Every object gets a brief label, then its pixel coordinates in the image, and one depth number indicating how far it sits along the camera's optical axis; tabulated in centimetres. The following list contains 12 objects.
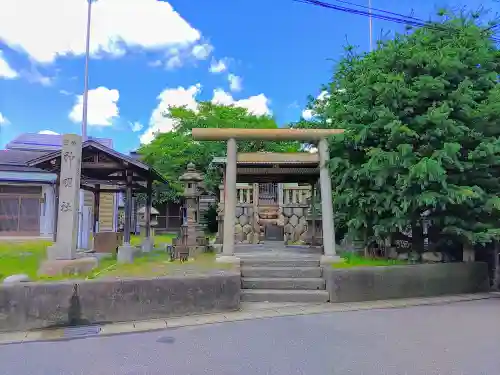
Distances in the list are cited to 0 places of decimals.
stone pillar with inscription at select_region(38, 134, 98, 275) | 704
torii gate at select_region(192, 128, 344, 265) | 877
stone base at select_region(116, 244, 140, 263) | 960
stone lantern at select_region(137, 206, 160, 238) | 1784
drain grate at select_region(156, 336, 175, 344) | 510
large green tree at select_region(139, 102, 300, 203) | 1936
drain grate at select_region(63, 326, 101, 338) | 538
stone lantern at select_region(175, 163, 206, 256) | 1059
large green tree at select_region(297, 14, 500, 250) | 783
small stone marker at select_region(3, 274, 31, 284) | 602
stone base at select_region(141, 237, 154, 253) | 1224
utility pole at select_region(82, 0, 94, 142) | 1877
